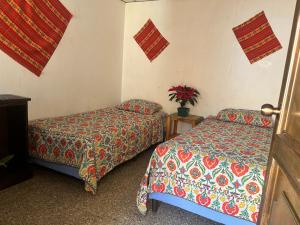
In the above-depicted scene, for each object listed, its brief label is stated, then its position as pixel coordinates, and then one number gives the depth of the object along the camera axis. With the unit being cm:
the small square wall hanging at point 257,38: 288
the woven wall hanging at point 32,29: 213
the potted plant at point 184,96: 322
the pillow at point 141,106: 332
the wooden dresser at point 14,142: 206
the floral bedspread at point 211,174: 147
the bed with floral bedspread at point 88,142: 201
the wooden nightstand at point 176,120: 316
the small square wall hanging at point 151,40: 354
